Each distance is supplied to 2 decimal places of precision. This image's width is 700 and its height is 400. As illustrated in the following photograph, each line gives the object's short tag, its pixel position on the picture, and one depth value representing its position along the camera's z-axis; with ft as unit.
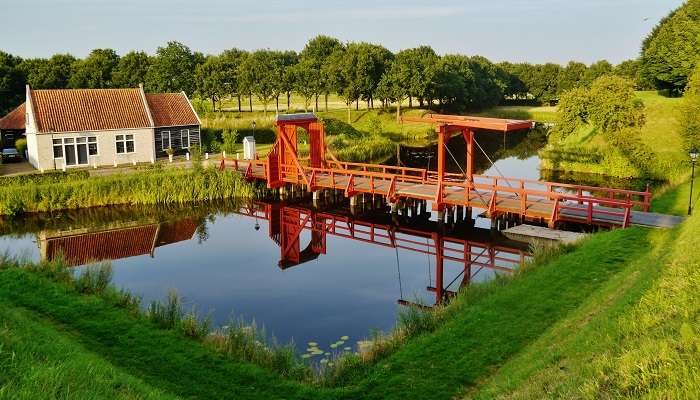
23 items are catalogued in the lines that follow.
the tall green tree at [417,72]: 197.06
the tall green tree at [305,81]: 205.16
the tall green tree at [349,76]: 200.44
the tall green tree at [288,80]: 207.21
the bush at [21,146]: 117.80
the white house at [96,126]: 104.99
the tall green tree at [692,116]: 86.28
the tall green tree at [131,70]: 192.75
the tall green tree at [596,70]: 283.79
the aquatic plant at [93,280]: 44.91
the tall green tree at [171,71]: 186.80
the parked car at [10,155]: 111.55
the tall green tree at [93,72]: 185.47
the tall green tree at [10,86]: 157.28
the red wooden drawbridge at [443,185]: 68.49
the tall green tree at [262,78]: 207.21
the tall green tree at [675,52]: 153.89
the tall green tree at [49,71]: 177.47
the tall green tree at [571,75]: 300.61
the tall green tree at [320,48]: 263.76
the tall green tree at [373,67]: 202.82
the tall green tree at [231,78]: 209.52
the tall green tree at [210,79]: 203.41
